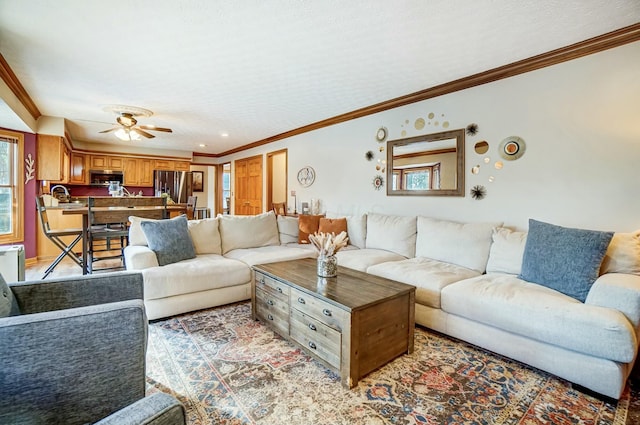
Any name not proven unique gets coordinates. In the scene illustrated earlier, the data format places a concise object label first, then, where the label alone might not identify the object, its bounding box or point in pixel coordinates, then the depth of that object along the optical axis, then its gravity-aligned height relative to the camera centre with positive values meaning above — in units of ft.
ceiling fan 14.56 +4.24
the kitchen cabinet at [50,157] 16.60 +2.78
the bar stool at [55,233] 12.39 -1.07
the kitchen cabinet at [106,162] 23.72 +3.61
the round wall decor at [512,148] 9.88 +2.05
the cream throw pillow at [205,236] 11.62 -1.03
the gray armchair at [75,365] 3.15 -1.70
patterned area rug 5.38 -3.53
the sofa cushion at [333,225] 13.71 -0.71
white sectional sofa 5.86 -1.87
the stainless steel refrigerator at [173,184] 24.93 +1.99
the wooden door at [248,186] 23.30 +1.85
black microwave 23.61 +2.46
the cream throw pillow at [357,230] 13.48 -0.89
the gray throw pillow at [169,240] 9.91 -1.03
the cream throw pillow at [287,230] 14.20 -0.95
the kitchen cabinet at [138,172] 24.95 +3.00
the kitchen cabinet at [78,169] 22.65 +2.91
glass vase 8.16 -1.47
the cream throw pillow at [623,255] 7.06 -1.01
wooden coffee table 6.15 -2.38
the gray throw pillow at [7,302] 4.24 -1.39
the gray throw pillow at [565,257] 6.93 -1.10
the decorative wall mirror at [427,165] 11.52 +1.84
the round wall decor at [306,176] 18.12 +2.01
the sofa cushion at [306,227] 14.23 -0.80
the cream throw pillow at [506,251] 8.78 -1.18
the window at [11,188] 15.66 +1.03
